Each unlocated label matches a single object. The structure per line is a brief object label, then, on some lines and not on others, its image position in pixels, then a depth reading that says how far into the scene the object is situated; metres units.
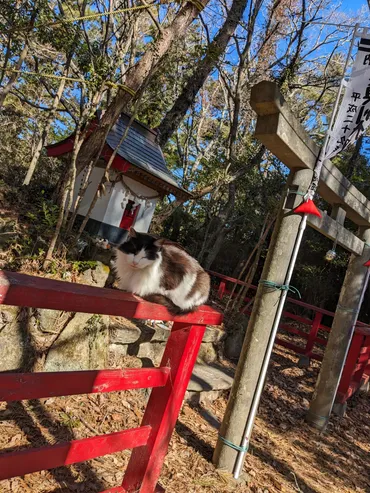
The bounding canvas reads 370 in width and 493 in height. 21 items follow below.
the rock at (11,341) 3.49
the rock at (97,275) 5.02
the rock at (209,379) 4.56
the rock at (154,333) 4.72
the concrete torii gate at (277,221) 2.77
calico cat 2.42
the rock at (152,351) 4.71
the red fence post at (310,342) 7.41
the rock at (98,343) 4.00
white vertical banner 3.38
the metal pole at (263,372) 3.12
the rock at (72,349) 3.77
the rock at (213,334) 5.98
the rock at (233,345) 6.54
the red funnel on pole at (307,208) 3.12
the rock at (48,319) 3.85
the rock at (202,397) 4.46
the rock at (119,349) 4.43
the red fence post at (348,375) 5.51
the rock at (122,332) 4.41
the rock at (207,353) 5.81
